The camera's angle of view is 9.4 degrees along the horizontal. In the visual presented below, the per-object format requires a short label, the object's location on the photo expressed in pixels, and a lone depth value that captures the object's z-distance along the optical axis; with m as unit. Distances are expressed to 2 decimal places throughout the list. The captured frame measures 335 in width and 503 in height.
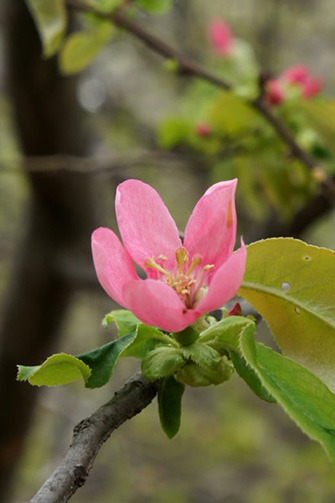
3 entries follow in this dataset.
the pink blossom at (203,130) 0.89
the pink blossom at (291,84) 0.78
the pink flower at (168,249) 0.36
